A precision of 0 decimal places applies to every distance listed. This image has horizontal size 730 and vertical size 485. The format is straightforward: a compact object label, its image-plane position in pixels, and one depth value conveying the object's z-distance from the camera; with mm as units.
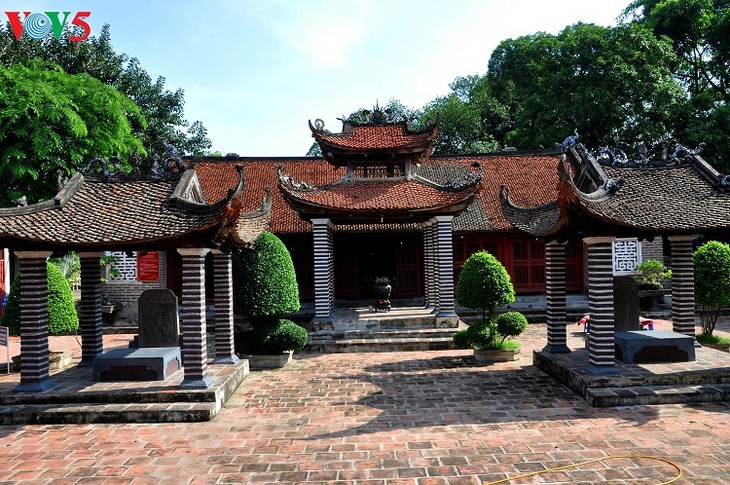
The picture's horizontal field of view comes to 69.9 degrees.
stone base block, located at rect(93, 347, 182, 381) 10430
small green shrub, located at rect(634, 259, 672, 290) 20031
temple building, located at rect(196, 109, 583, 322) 16094
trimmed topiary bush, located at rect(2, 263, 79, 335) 12508
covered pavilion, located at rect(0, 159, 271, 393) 9445
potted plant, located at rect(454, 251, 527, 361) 12969
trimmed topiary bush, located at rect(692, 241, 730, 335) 13352
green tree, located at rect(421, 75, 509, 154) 40344
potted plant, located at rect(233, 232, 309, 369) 12773
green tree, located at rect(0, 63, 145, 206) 17266
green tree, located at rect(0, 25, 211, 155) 24516
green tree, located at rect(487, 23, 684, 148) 29516
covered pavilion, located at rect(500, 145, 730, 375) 9844
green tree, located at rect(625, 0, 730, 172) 27016
